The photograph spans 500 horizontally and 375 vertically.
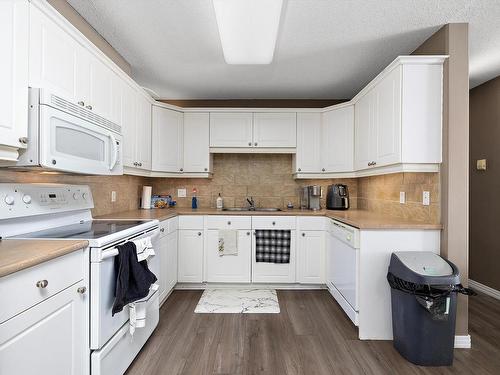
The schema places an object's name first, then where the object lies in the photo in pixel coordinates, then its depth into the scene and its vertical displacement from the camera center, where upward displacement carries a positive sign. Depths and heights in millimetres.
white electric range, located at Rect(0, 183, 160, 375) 1457 -291
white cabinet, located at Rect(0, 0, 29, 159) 1281 +551
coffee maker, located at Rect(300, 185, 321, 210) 3537 -112
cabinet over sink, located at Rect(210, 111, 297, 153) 3607 +769
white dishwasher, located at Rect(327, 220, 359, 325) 2289 -746
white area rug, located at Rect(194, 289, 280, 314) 2686 -1209
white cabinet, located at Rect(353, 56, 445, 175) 2174 +632
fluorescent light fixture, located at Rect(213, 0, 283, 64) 1727 +1154
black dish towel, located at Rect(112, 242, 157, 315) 1604 -571
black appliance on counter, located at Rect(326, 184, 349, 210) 3443 -105
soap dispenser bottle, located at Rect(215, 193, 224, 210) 3672 -208
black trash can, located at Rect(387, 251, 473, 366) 1784 -790
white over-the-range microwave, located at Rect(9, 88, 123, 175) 1446 +293
